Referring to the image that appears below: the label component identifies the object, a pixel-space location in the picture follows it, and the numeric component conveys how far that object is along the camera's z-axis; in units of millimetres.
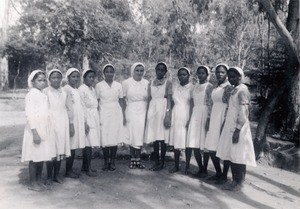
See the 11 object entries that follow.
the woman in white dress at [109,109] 6180
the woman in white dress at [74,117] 5633
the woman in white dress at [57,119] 5410
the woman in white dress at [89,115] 5949
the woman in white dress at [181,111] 6102
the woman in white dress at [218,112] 5594
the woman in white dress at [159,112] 6246
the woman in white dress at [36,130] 5080
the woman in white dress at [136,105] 6387
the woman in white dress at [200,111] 5871
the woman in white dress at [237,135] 5227
